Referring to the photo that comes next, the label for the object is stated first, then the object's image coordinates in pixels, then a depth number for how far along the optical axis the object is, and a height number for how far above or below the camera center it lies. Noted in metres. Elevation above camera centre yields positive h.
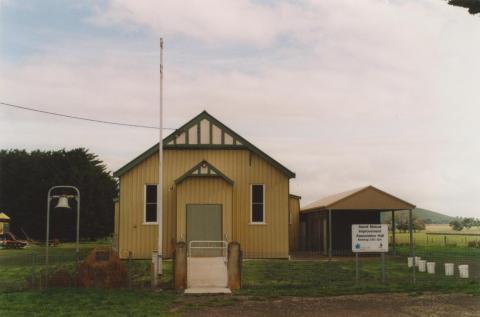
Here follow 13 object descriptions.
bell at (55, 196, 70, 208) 18.82 +0.71
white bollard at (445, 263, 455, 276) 21.75 -1.69
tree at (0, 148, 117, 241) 59.22 +3.10
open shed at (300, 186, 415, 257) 29.38 +0.33
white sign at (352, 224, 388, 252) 19.25 -0.46
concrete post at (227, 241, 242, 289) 18.28 -1.38
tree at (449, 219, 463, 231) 146.76 -0.77
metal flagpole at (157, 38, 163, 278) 19.27 +1.45
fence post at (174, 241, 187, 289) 18.20 -1.29
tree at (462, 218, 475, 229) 155.24 -0.25
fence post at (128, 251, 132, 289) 17.97 -1.64
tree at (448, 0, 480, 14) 6.59 +2.39
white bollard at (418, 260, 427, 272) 23.25 -1.66
